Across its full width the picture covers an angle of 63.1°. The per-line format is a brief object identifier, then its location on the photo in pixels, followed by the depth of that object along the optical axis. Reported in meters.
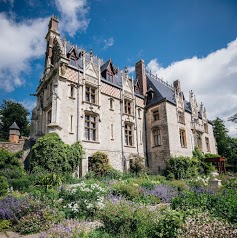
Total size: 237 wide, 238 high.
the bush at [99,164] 15.40
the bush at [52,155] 12.59
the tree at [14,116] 37.31
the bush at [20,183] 9.98
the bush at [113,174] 15.44
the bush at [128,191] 9.25
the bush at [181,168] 18.44
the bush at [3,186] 8.40
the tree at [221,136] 36.34
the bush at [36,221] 5.57
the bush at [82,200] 6.64
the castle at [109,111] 15.55
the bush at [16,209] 6.00
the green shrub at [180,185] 12.34
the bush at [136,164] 18.47
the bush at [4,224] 5.65
